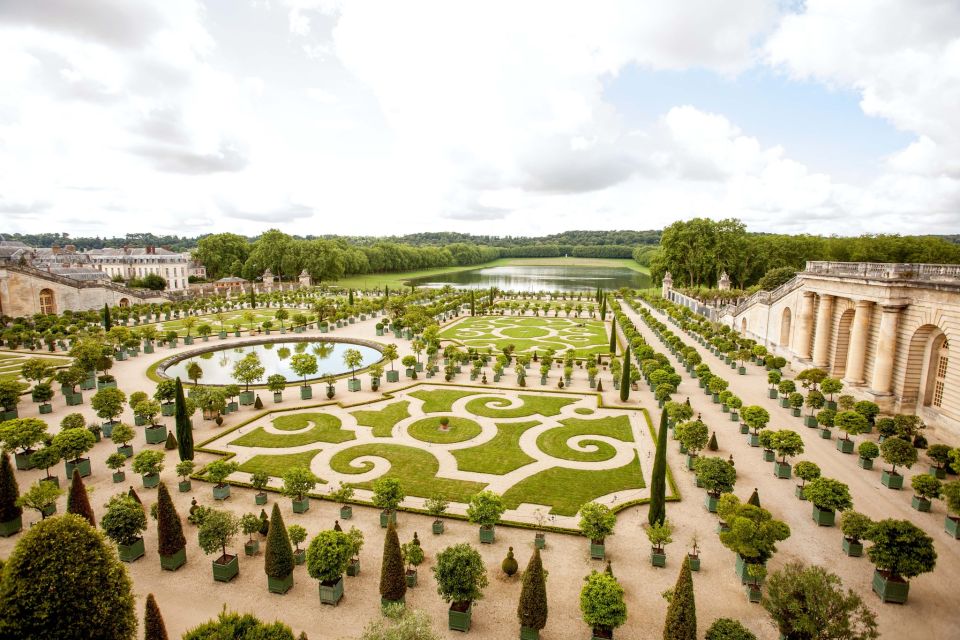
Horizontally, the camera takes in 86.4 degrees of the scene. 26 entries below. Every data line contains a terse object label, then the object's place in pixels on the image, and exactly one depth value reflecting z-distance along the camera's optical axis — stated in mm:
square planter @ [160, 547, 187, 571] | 16625
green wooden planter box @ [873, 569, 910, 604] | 15391
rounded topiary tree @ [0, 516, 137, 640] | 10078
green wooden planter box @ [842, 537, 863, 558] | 17672
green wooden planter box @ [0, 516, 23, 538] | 18453
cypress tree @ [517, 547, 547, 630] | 13492
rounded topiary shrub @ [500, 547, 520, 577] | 16281
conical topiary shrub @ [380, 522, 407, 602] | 14711
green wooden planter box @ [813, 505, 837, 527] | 19520
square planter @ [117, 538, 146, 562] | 17094
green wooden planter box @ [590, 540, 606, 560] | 17312
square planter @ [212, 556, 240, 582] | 16062
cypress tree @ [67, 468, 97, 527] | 17344
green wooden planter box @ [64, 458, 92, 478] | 23031
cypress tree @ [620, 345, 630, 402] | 34406
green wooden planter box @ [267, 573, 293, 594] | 15508
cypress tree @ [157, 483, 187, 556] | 16578
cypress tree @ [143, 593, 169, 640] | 12164
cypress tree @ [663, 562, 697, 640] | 12273
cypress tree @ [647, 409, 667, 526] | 18562
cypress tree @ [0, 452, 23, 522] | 18469
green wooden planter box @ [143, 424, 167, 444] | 26750
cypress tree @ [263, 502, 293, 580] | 15422
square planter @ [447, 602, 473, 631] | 14156
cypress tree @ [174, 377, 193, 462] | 23859
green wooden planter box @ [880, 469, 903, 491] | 22391
